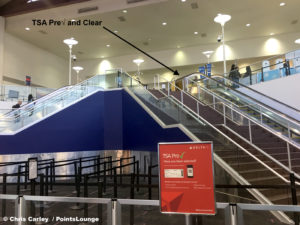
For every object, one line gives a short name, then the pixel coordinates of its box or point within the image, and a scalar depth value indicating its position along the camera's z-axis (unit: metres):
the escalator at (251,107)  6.03
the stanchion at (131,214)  2.69
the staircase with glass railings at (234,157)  4.36
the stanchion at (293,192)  2.53
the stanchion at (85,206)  3.54
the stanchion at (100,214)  2.80
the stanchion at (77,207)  3.09
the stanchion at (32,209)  2.87
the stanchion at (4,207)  3.39
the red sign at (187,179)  2.14
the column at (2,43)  16.64
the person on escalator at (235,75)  11.64
